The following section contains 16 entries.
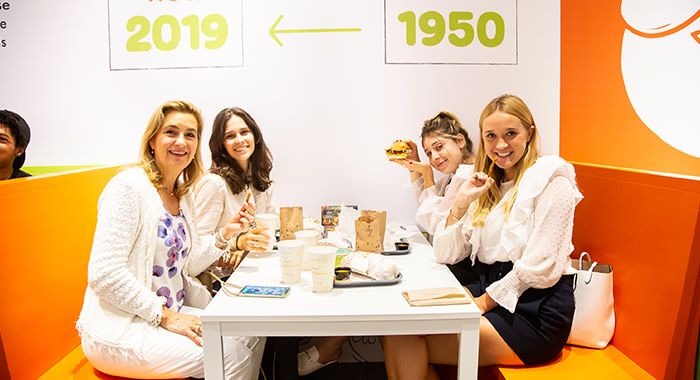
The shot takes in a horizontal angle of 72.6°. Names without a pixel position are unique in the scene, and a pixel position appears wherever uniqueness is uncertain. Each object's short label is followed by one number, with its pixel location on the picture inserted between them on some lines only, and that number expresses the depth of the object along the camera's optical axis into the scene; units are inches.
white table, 55.2
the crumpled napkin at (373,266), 66.8
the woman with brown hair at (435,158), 102.4
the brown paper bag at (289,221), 87.0
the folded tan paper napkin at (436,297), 57.4
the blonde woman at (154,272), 65.0
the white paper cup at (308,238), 75.6
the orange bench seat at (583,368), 65.1
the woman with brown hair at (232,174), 96.9
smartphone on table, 60.4
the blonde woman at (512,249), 67.8
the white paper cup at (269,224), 84.0
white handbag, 72.1
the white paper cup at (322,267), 60.3
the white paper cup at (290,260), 64.4
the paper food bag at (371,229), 81.5
